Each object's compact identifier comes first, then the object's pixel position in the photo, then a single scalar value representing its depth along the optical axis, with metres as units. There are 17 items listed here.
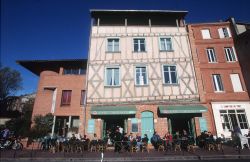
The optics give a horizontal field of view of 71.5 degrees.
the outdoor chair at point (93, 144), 11.05
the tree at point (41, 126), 14.39
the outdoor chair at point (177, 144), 10.78
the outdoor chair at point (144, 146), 11.06
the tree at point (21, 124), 15.20
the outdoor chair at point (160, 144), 11.08
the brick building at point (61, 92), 15.67
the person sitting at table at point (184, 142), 10.90
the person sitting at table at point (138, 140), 11.23
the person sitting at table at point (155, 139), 11.57
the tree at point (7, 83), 28.41
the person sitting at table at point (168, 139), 10.92
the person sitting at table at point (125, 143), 10.99
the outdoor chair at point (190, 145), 10.44
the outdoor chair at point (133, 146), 10.76
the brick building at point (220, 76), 13.75
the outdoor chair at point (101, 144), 11.02
